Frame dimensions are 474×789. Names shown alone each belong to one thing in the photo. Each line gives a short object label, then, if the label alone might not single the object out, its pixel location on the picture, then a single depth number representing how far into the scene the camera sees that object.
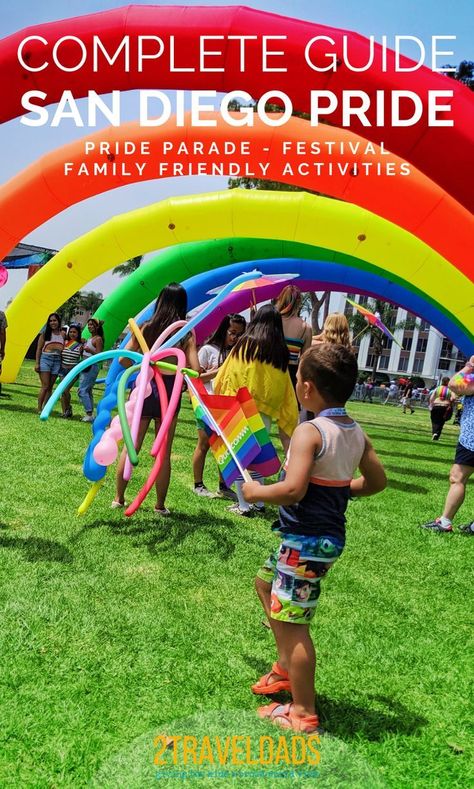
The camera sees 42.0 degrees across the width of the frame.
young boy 2.34
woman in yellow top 4.77
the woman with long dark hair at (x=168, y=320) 4.71
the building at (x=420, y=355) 79.14
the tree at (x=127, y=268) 45.88
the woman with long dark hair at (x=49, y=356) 10.41
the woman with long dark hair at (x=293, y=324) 5.82
